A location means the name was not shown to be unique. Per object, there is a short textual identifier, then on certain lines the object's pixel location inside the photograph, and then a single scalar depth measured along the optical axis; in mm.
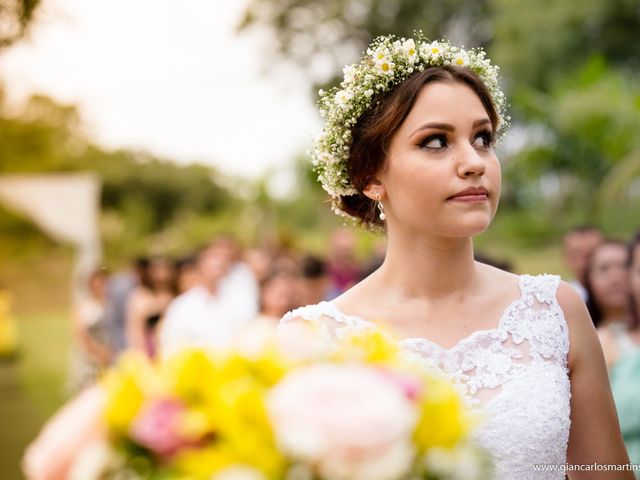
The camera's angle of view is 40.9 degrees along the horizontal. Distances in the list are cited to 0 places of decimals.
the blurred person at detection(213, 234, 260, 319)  8945
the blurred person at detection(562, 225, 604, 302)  7215
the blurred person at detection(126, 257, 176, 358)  8828
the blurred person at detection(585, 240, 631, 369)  5121
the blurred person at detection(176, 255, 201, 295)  8852
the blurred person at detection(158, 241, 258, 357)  7660
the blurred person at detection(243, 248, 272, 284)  9375
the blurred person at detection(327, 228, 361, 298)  9227
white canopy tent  16281
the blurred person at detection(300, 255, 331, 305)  7383
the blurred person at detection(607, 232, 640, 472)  4195
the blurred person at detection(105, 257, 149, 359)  10461
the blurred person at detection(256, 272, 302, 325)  6871
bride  2498
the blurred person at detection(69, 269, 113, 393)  11039
